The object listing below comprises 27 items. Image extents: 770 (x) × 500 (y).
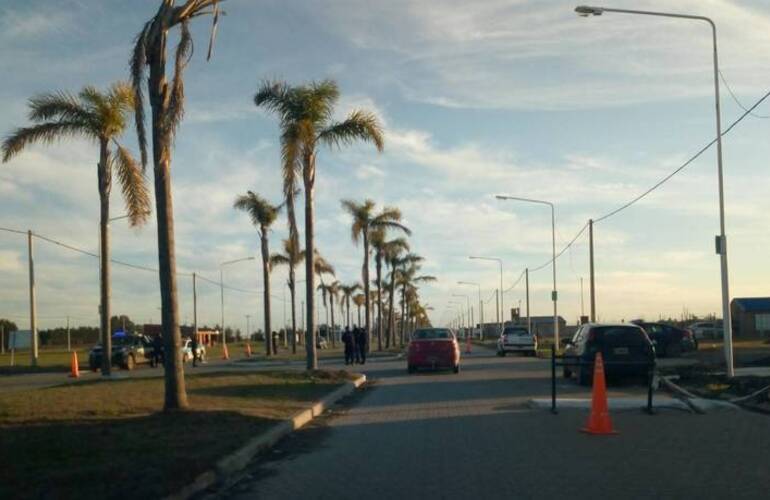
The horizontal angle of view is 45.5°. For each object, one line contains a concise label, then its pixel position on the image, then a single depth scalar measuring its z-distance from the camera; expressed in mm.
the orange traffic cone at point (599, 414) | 13391
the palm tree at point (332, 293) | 96062
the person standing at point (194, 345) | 39650
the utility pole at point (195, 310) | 56606
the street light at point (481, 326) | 113150
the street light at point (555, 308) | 46312
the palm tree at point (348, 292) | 101319
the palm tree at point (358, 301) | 103912
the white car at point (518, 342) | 47469
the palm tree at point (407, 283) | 81125
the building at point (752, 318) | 76438
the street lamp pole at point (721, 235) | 21969
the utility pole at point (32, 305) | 40156
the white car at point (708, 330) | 72125
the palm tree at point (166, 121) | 15188
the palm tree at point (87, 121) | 28250
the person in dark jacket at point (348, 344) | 39281
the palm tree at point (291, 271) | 57684
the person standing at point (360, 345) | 40750
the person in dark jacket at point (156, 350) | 42312
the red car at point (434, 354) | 30312
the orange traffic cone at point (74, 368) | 33112
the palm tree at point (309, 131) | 27141
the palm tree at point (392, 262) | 62756
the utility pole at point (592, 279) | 40219
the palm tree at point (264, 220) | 51969
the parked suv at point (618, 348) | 22141
